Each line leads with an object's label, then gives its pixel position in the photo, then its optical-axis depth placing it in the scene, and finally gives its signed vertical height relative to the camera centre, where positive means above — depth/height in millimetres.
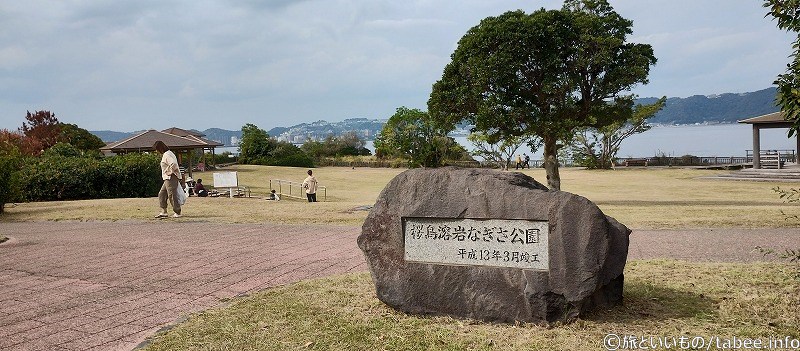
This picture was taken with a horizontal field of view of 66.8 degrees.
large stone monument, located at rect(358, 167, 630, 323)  5266 -823
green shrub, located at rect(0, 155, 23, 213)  17766 +19
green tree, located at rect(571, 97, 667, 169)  48950 +1213
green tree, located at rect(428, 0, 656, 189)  19484 +2817
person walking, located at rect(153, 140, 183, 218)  14289 -30
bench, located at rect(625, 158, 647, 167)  50562 -821
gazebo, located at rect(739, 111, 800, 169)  33094 +1232
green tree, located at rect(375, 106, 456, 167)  54406 +2039
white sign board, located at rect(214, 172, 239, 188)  24594 -424
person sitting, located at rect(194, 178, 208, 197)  23506 -756
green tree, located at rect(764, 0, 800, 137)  5000 +602
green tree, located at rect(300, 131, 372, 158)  69719 +2034
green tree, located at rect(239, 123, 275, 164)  58531 +2213
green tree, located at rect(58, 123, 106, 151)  46188 +2929
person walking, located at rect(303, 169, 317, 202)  23438 -810
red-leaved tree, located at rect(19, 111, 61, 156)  43656 +3721
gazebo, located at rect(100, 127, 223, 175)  36375 +1780
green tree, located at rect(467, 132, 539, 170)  42800 +444
